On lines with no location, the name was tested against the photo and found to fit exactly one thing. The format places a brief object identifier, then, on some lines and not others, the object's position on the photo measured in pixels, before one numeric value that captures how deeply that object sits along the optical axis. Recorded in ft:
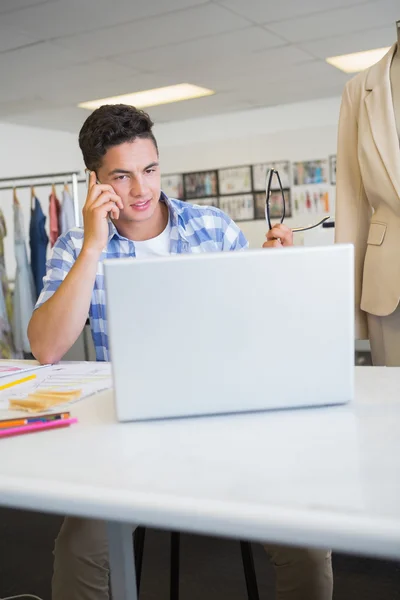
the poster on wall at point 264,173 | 25.70
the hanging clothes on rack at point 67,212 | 14.19
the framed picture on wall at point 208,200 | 27.48
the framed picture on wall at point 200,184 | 27.37
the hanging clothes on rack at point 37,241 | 14.42
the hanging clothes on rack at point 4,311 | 14.15
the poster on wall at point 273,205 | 25.72
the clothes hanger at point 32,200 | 14.08
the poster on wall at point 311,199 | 25.09
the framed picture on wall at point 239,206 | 26.81
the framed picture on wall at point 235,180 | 26.66
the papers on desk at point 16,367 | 4.37
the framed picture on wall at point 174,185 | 28.02
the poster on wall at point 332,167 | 24.84
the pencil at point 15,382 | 3.84
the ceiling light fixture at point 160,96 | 20.54
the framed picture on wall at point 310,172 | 25.02
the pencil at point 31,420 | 2.85
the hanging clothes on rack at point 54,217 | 14.28
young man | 4.70
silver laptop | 2.69
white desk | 1.79
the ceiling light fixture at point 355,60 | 17.56
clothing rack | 12.80
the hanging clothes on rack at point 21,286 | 14.35
